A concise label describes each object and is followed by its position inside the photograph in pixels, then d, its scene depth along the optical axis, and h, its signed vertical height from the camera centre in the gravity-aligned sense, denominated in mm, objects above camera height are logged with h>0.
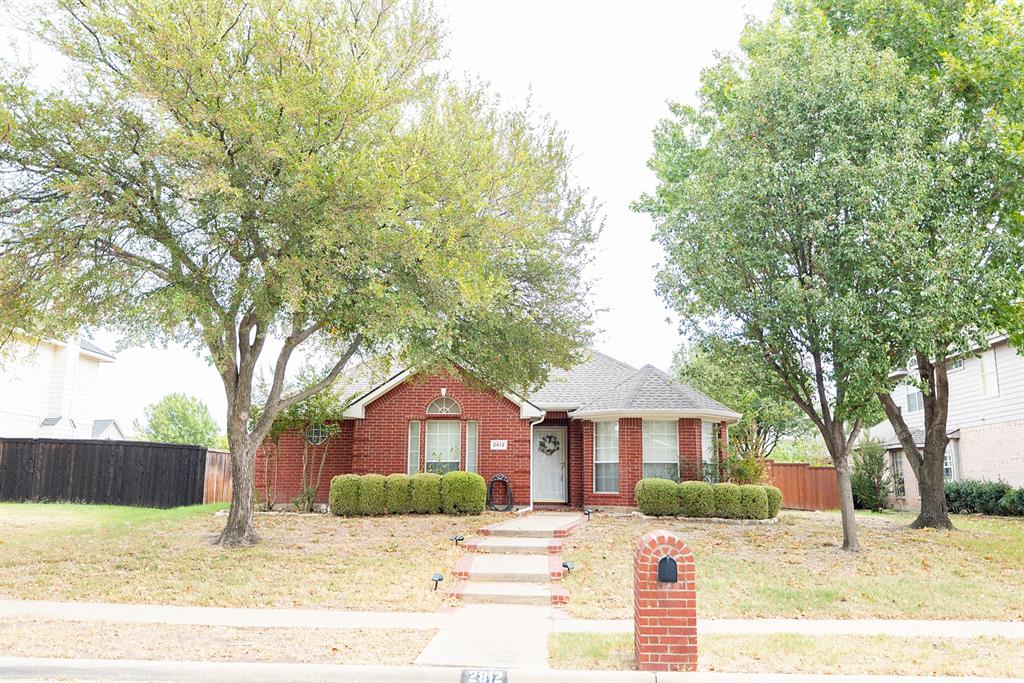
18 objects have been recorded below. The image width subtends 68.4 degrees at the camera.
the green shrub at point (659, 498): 17562 -948
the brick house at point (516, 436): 19203 +537
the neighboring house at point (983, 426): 22625 +1061
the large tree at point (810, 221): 12172 +3997
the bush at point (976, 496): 21812 -1097
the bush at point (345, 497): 17809 -981
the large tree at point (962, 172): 12250 +5191
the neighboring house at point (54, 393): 25812 +2157
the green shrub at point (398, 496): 17812 -951
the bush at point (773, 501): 18312 -1046
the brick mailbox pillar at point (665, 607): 6418 -1282
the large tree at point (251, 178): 10500 +4033
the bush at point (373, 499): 17719 -1020
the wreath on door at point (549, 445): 21578 +319
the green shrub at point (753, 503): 17531 -1046
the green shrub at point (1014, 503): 20938 -1202
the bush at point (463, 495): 17688 -917
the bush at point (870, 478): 26234 -684
